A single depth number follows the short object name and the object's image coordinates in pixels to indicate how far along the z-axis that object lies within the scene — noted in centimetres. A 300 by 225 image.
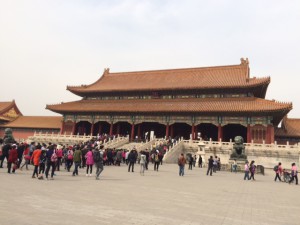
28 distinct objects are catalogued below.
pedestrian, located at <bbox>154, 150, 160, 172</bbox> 1928
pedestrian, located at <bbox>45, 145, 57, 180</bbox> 1232
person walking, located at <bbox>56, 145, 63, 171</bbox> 1556
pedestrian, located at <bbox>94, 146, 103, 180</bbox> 1344
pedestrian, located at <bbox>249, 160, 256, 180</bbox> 1761
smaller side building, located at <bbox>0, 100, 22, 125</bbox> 5196
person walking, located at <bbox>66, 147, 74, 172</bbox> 1590
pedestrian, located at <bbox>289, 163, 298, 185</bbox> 1742
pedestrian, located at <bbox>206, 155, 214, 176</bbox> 1878
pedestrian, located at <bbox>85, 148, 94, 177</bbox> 1451
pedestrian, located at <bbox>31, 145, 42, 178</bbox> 1216
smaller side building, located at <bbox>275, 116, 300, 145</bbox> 3619
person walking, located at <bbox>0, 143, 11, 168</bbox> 1466
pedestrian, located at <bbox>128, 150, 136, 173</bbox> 1766
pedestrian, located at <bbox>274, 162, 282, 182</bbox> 1854
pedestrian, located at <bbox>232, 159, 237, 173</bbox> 2350
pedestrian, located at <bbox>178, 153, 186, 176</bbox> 1714
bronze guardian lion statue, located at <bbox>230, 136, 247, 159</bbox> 2394
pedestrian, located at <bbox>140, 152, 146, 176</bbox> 1670
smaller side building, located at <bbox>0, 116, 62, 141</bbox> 4719
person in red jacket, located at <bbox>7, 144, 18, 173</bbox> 1334
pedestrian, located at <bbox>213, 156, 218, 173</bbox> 2236
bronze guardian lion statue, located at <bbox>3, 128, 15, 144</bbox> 2024
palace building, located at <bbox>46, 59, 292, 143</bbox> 3406
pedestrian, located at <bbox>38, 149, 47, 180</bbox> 1246
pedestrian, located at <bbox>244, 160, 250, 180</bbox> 1783
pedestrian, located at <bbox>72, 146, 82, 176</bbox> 1423
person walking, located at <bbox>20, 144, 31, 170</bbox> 1553
